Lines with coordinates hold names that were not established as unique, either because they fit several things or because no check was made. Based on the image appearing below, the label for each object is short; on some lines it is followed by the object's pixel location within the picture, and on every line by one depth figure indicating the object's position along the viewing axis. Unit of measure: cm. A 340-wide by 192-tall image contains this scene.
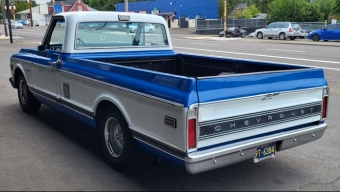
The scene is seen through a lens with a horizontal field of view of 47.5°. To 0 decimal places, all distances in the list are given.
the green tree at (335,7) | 4916
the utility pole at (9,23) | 2890
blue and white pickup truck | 362
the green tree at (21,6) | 11376
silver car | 3259
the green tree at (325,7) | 6315
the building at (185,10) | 6378
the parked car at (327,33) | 2837
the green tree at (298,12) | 5794
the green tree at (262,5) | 8794
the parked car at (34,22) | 8941
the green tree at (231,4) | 9894
